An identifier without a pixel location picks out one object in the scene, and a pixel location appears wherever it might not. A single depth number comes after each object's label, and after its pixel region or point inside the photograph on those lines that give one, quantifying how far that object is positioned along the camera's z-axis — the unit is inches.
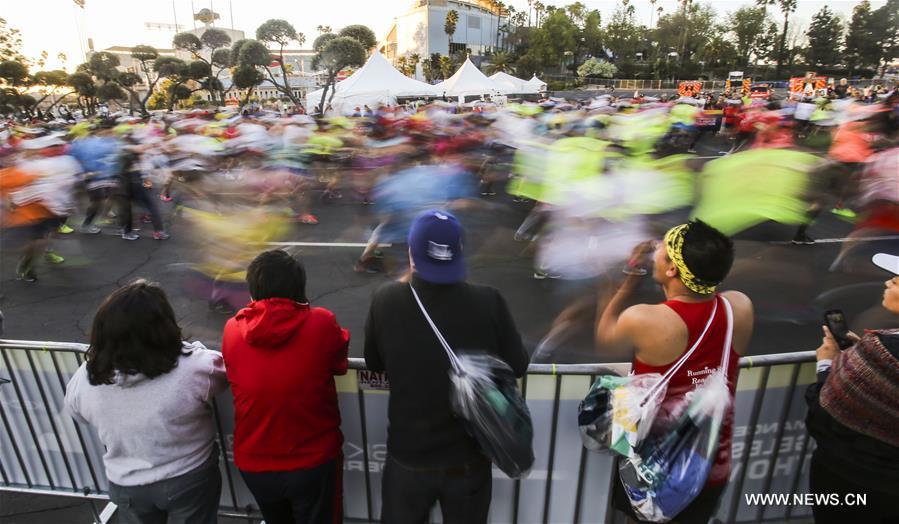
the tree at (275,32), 1507.1
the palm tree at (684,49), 2947.8
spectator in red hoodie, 71.7
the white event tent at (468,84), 1016.9
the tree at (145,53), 1740.2
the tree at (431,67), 3023.4
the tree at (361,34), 1544.0
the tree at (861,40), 2544.3
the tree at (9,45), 1605.9
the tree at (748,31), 3053.6
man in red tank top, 69.4
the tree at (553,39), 2910.9
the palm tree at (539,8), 4416.8
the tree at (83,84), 1582.2
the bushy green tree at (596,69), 2659.9
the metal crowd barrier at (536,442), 93.6
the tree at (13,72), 1379.2
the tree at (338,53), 1301.7
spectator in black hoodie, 65.0
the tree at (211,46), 1768.0
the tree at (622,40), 3277.6
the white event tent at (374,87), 915.4
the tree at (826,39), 2637.8
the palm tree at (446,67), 2923.2
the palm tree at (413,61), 3196.4
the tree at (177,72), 1617.9
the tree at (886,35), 2442.2
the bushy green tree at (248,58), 1430.9
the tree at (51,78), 1630.2
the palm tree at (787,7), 2994.6
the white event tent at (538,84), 1186.0
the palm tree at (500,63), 2829.0
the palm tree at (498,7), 4165.8
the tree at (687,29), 3122.5
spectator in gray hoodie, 69.3
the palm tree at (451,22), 3572.8
